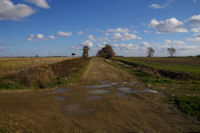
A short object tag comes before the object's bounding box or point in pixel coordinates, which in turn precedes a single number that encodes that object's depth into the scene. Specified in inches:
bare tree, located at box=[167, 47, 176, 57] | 5660.4
